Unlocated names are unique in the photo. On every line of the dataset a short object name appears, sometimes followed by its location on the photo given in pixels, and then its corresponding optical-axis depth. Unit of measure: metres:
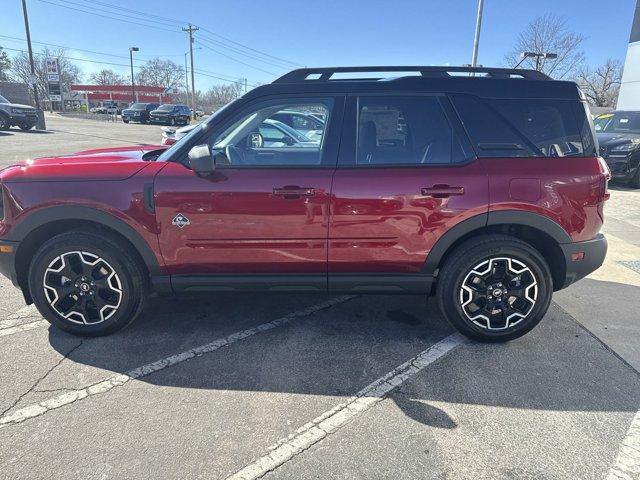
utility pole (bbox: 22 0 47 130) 23.84
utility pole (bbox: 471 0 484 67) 15.99
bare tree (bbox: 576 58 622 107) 55.09
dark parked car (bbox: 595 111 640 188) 9.99
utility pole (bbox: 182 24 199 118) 52.69
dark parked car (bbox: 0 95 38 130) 21.51
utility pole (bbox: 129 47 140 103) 61.28
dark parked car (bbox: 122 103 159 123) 38.56
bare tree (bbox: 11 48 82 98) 73.11
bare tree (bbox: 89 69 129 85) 96.50
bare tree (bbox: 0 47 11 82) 73.81
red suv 3.02
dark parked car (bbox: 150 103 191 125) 36.44
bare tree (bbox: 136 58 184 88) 98.69
